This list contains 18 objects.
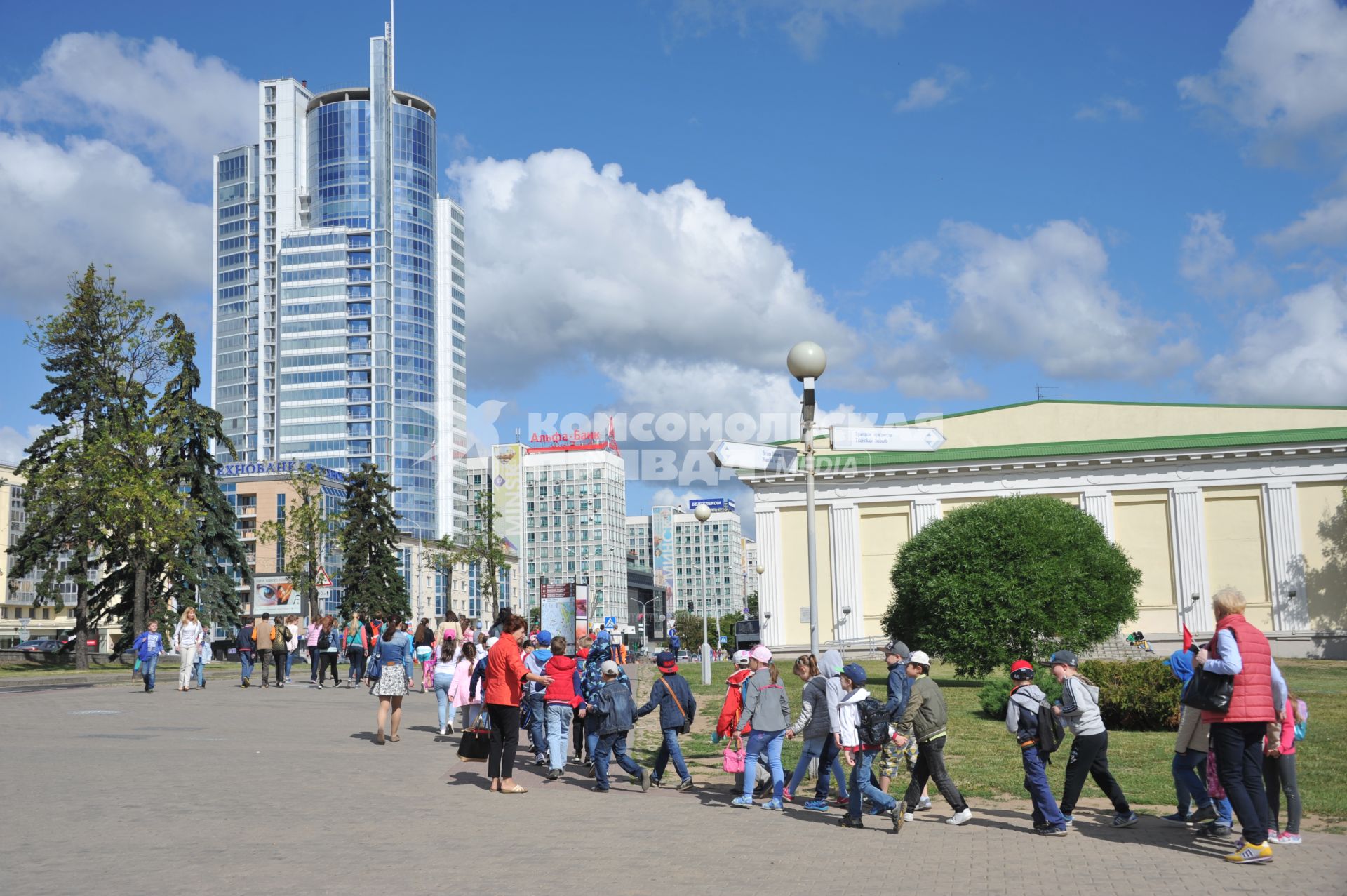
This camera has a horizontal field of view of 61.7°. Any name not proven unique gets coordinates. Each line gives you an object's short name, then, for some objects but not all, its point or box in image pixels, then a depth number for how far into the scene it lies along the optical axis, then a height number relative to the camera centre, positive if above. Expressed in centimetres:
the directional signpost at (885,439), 1153 +131
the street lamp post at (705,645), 3300 -224
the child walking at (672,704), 1284 -152
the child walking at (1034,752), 1012 -173
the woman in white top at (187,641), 2617 -129
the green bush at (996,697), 2159 -262
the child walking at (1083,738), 1014 -162
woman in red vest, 873 -132
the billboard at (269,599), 10031 -150
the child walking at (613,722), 1312 -174
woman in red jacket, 1288 -149
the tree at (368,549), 7212 +204
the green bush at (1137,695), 1922 -235
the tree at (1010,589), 3469 -89
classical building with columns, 5556 +283
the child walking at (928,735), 1059 -160
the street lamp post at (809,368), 1252 +220
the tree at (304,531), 6053 +281
